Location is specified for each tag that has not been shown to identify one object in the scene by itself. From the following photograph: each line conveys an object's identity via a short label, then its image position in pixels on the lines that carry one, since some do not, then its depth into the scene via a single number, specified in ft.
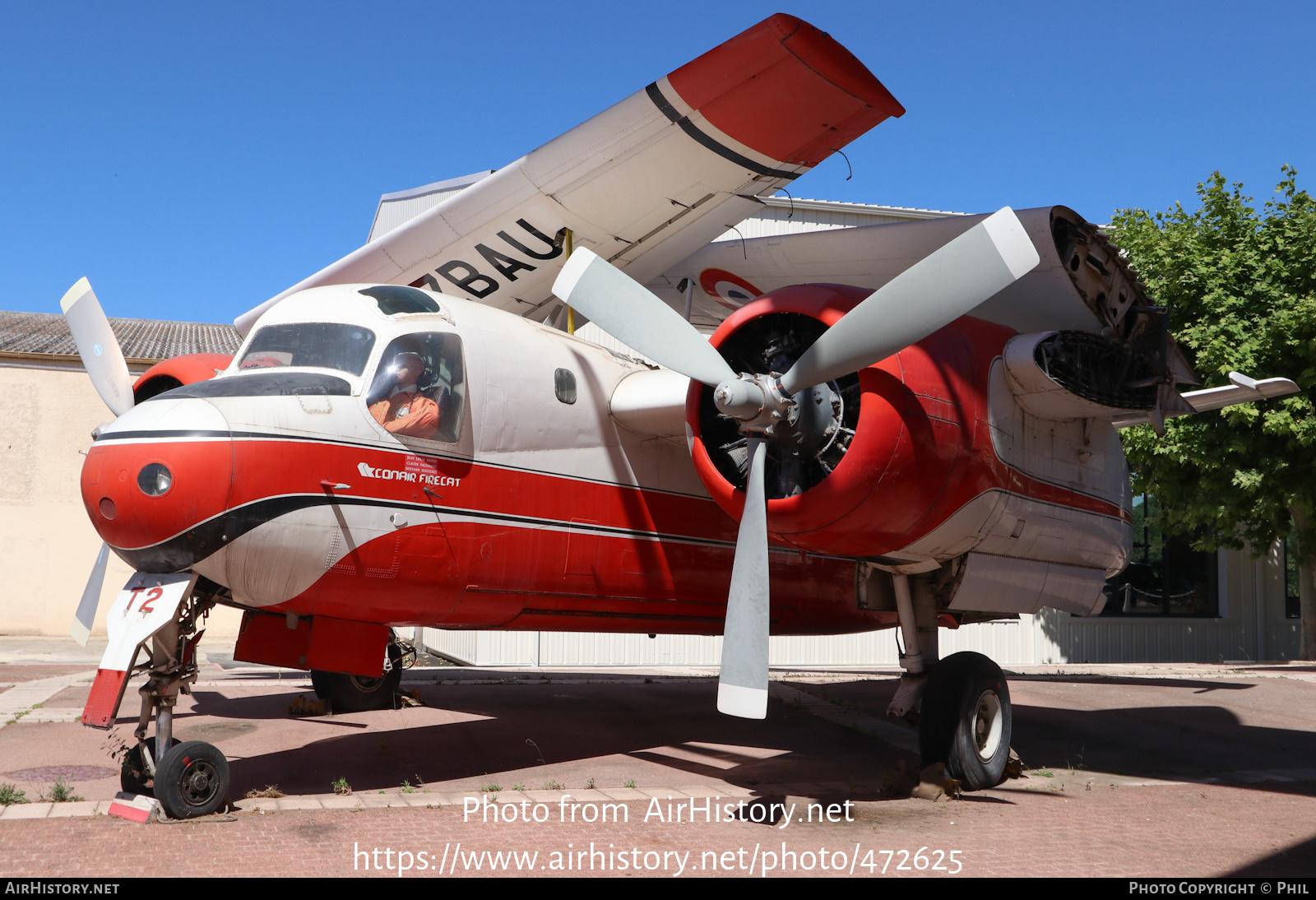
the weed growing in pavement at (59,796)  23.20
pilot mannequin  23.95
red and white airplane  22.09
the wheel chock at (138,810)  20.74
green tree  62.90
